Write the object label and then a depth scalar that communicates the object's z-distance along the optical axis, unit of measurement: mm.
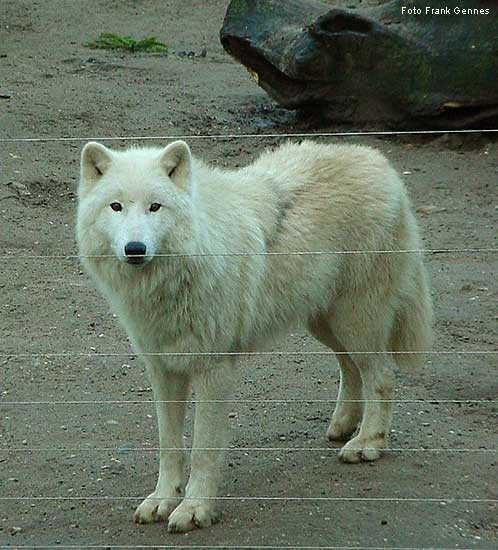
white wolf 7633
